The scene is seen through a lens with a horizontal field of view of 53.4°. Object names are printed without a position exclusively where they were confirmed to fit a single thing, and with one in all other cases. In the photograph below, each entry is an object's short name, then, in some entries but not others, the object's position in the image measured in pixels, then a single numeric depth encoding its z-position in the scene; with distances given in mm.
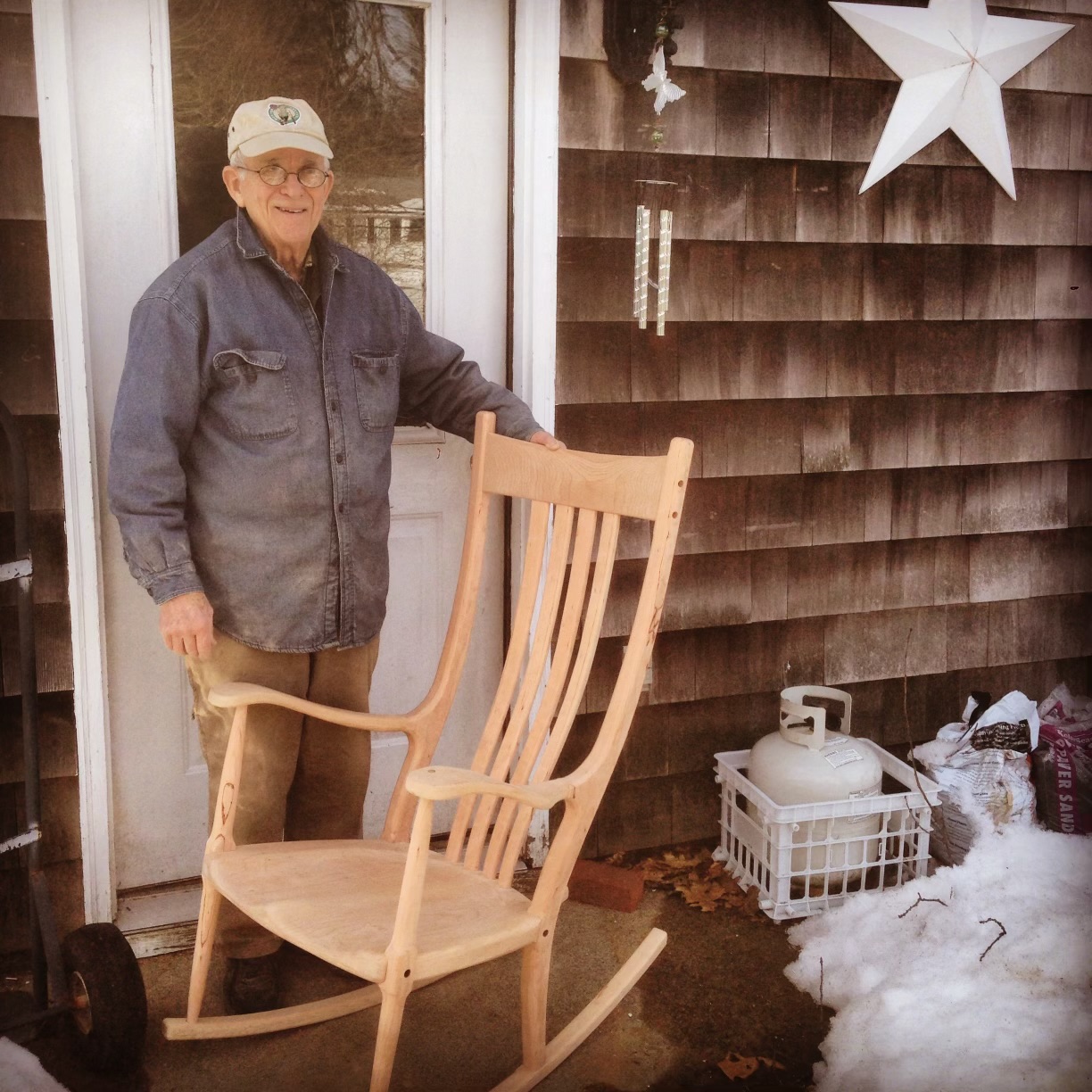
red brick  2537
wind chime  2332
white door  2133
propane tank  2516
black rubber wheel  1866
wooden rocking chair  1588
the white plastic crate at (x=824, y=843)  2496
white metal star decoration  2541
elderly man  1844
